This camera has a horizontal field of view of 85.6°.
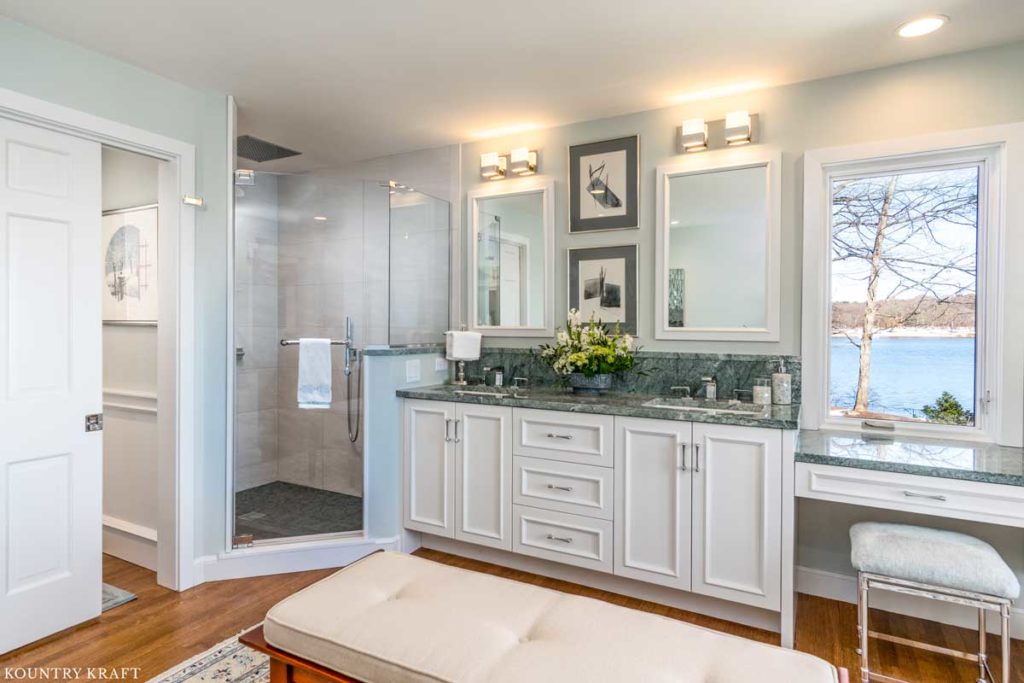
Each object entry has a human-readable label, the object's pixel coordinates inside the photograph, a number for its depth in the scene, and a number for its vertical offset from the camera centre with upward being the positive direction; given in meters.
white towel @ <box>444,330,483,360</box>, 3.48 -0.06
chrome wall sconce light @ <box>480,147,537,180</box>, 3.44 +1.09
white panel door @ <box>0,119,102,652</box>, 2.23 -0.21
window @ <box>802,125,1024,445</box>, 2.43 +0.25
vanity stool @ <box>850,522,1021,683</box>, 1.85 -0.81
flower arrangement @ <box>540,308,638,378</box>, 3.02 -0.08
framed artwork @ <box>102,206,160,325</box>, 3.07 +0.39
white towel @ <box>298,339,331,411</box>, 3.03 -0.20
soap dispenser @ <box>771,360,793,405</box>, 2.74 -0.25
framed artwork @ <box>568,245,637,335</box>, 3.20 +0.32
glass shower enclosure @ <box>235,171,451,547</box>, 2.99 +0.05
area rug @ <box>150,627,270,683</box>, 2.07 -1.29
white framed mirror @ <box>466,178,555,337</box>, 3.44 +0.51
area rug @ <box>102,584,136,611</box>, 2.63 -1.29
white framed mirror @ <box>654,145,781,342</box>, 2.84 +0.49
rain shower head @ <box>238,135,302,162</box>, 3.77 +1.32
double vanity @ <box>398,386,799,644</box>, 2.35 -0.71
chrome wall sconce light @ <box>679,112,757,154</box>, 2.83 +1.08
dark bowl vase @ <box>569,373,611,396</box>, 3.05 -0.26
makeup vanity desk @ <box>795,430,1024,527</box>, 1.97 -0.52
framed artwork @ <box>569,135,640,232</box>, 3.16 +0.89
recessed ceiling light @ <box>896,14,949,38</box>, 2.18 +1.27
